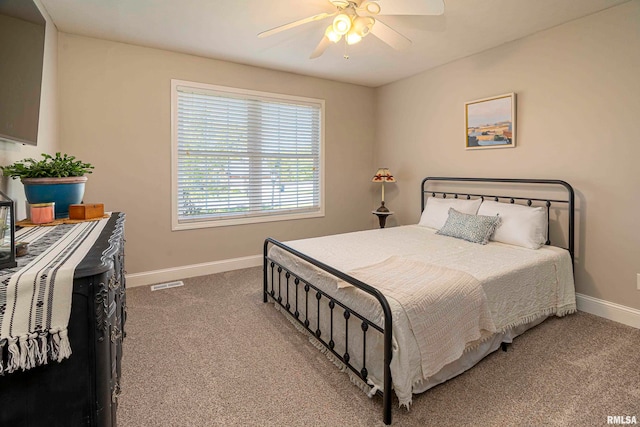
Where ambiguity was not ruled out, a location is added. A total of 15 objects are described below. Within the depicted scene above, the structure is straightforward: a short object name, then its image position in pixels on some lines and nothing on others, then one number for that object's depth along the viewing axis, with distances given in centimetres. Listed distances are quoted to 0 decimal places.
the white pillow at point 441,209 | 341
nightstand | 441
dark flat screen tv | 146
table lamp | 440
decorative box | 181
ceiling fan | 201
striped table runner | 83
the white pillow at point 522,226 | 279
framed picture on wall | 327
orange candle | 164
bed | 169
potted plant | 173
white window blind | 371
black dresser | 90
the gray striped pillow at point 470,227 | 299
